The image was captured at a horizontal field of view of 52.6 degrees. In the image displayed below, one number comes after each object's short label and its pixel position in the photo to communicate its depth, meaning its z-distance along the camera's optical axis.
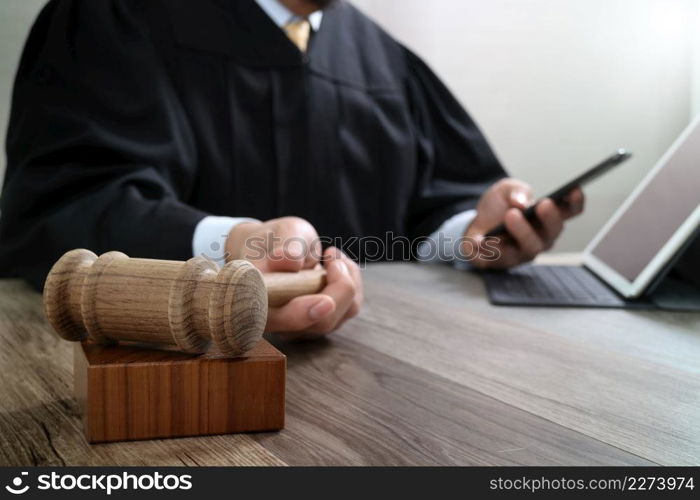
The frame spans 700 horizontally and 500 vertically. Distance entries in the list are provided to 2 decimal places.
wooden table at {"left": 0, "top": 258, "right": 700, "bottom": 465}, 0.52
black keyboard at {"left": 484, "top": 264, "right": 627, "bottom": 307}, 1.14
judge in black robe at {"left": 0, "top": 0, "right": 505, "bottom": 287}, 1.16
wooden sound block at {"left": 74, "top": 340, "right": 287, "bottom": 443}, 0.53
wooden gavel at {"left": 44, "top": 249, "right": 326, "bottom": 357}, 0.53
